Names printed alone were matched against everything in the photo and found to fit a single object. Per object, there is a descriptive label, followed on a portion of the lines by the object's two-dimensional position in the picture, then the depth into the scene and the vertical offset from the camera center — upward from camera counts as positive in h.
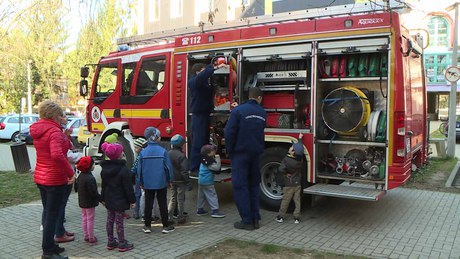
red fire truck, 6.02 +0.33
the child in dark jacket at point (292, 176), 6.30 -0.97
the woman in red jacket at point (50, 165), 4.75 -0.59
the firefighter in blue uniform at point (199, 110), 7.19 +0.02
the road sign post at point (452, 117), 13.55 -0.23
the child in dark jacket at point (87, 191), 5.38 -0.98
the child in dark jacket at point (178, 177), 6.29 -0.95
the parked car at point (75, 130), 19.25 -0.84
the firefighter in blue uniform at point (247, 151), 6.11 -0.57
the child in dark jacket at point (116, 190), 5.20 -0.94
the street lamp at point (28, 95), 27.82 +1.22
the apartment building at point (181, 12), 18.39 +5.66
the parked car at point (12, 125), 23.75 -0.70
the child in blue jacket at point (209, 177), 6.65 -1.03
